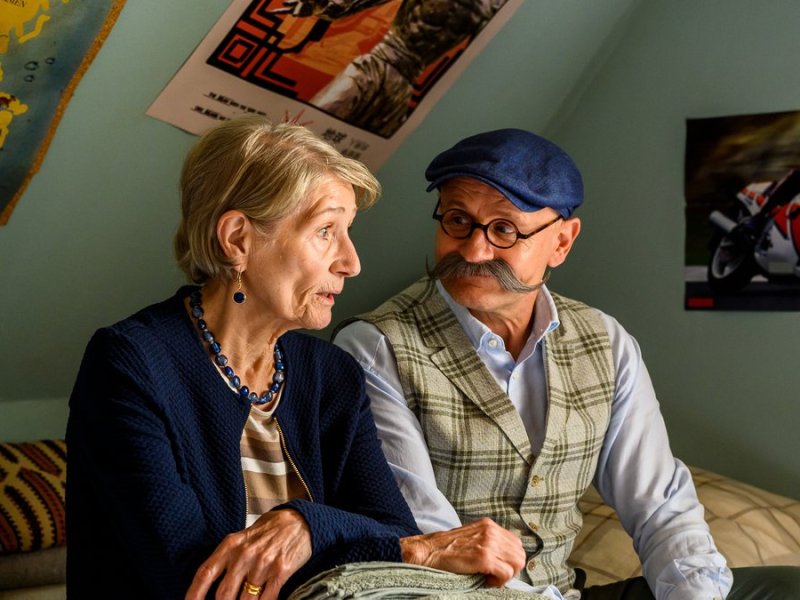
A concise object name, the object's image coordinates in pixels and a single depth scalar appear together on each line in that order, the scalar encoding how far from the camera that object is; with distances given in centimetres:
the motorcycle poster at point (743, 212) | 263
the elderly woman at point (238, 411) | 142
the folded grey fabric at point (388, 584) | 132
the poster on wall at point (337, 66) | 209
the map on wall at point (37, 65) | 177
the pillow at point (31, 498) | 216
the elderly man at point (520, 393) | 194
